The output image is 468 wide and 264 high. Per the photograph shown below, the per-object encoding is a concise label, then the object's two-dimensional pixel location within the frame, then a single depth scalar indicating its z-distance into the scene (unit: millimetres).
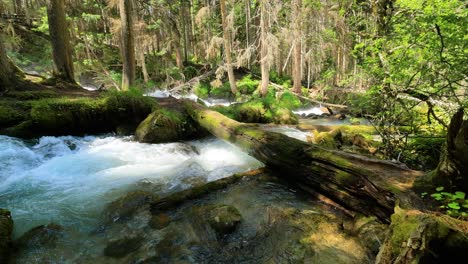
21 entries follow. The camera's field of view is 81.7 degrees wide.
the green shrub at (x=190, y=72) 25841
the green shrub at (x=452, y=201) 2693
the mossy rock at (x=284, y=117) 12266
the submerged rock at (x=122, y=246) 3635
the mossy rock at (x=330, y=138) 7527
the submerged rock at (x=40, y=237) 3792
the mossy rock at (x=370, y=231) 3352
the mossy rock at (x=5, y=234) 3444
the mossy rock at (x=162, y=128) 8609
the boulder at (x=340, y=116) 15289
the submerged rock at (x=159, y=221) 4195
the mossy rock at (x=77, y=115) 7664
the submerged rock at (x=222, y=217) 3998
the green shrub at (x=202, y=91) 21897
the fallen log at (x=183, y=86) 16328
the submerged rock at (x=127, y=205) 4516
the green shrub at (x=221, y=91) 22309
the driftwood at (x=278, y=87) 21125
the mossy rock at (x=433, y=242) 2285
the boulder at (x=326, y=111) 16517
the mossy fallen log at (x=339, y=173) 3516
